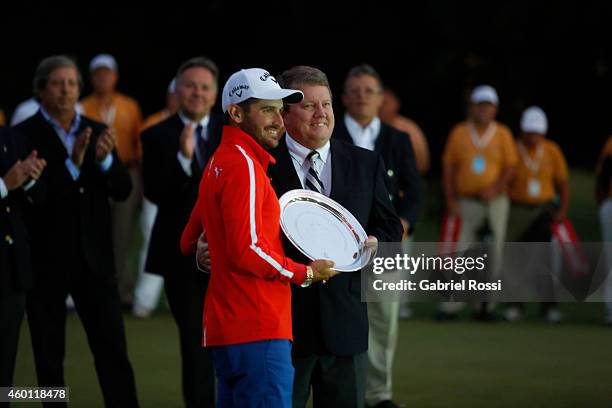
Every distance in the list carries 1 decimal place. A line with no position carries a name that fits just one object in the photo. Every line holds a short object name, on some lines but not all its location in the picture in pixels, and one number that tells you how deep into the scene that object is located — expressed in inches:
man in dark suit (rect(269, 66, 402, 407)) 484.1
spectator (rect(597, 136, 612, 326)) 1053.1
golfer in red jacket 422.6
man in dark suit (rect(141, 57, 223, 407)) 637.9
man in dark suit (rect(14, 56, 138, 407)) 626.5
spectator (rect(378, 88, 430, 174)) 1064.8
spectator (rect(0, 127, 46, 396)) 590.6
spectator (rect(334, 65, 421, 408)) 701.3
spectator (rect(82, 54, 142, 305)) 1070.4
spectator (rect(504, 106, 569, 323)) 1091.9
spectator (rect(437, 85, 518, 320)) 1079.0
